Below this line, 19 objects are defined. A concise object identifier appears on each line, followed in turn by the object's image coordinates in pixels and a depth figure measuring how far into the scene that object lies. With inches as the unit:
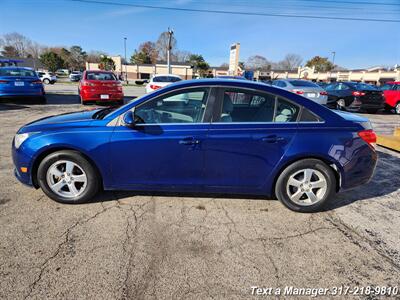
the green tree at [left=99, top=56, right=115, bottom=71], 2197.3
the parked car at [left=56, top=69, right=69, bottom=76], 2611.7
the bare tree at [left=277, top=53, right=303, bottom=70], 3892.7
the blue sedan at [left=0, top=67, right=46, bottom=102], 386.6
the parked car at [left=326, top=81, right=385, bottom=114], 473.7
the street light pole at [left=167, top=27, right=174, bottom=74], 1101.1
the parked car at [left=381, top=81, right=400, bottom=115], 506.3
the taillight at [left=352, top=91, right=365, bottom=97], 472.7
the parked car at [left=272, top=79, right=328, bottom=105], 427.2
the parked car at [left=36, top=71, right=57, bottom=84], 1277.1
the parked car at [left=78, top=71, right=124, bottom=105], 395.2
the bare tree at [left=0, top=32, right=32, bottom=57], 3330.7
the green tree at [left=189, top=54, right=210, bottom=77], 2651.6
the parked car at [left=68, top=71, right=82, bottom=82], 1649.9
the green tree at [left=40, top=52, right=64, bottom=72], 2513.5
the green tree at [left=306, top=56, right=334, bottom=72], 2930.6
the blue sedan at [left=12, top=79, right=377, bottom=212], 114.3
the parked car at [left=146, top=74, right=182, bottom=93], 426.3
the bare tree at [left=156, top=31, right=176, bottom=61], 3481.8
